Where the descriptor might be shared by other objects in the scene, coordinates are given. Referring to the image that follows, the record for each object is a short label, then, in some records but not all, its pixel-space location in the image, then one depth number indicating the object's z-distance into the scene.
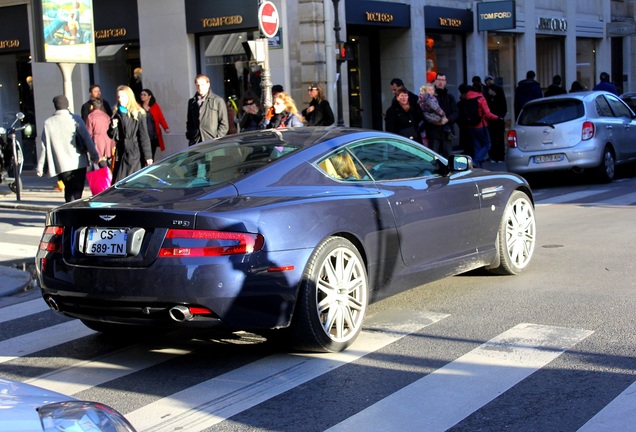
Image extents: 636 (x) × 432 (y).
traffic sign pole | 14.77
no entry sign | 14.70
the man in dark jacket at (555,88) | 22.72
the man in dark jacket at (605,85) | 23.98
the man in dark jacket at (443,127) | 16.08
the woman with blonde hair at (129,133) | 12.61
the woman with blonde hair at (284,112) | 12.13
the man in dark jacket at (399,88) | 15.14
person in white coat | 12.29
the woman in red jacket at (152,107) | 18.00
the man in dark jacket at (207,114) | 12.68
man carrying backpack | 18.44
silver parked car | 16.09
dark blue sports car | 5.62
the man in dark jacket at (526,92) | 22.14
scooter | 16.97
